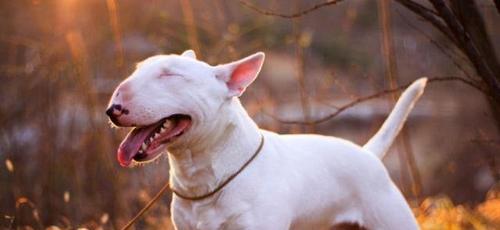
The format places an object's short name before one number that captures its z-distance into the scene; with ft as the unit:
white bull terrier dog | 12.51
